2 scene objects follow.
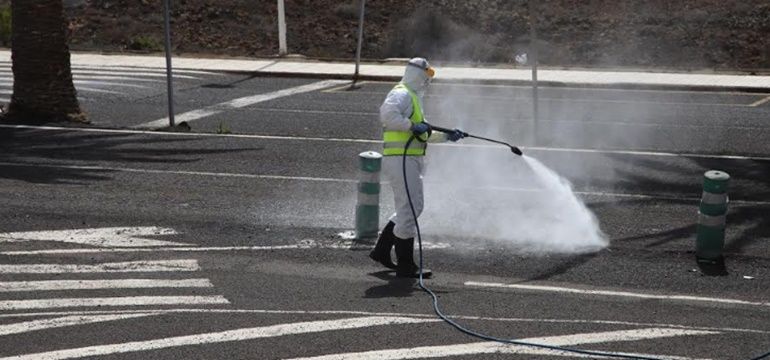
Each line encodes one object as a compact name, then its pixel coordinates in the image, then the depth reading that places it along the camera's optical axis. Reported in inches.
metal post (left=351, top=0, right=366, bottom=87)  1075.9
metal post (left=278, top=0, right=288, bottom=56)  1237.7
